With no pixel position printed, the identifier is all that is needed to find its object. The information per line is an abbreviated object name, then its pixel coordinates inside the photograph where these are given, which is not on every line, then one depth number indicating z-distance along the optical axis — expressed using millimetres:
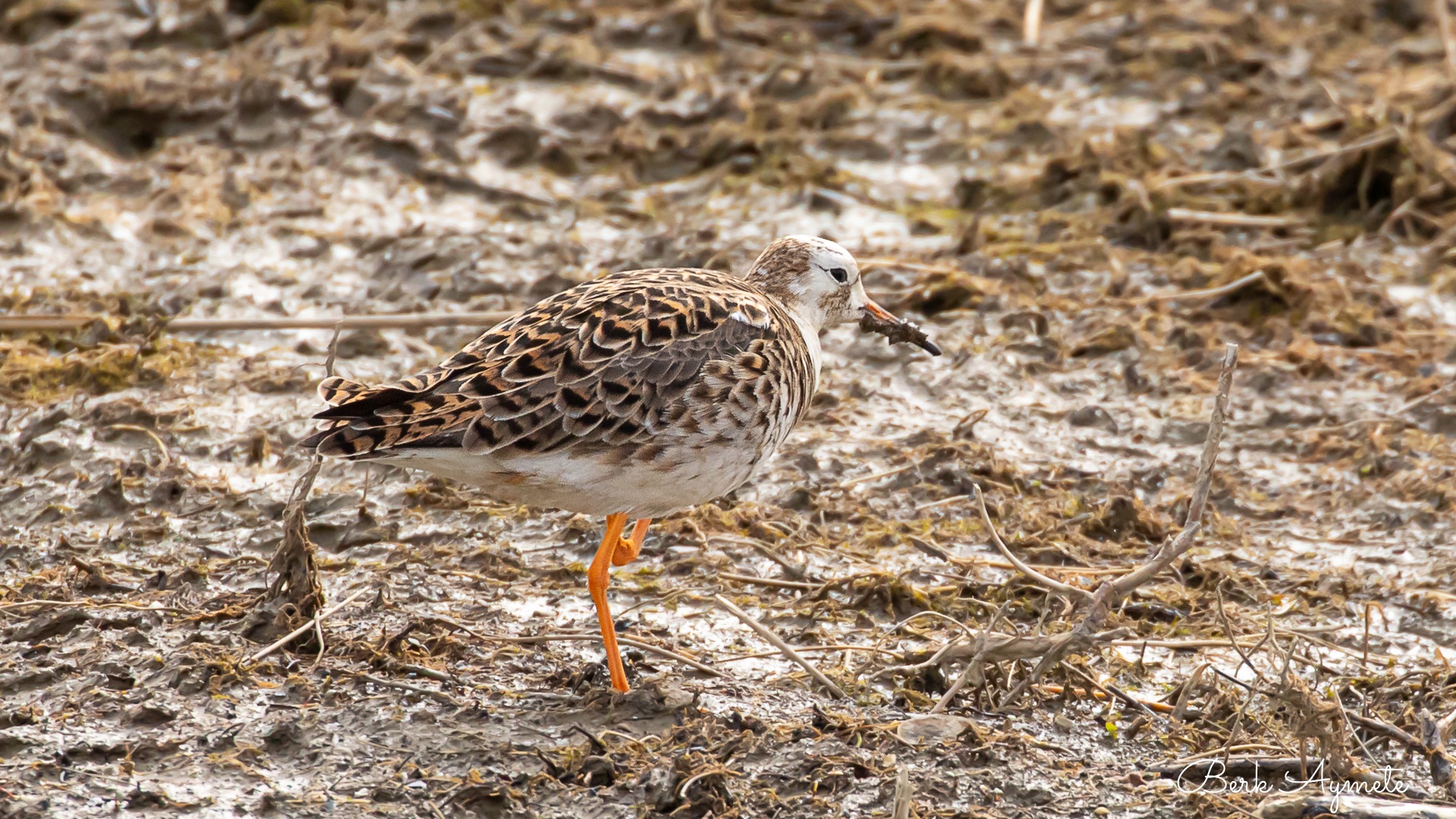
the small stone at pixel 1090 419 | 16156
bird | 11000
